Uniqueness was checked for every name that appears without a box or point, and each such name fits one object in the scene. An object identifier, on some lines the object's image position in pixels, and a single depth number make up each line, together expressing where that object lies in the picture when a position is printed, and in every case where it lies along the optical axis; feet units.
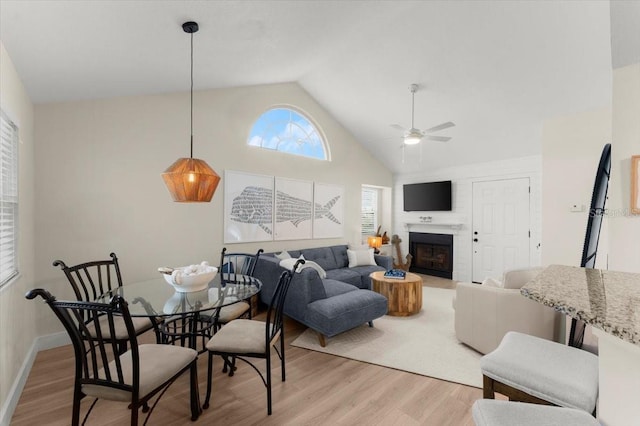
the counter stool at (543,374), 4.03
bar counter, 2.17
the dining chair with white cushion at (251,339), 6.75
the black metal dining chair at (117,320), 7.34
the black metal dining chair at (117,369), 4.78
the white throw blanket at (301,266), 10.68
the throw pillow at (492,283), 9.74
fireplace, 20.67
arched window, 16.06
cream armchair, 8.54
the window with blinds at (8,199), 6.87
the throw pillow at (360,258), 17.60
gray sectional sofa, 9.75
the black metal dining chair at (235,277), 8.93
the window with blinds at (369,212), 23.00
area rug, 8.57
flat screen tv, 20.56
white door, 17.42
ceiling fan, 12.28
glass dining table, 6.45
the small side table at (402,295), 12.67
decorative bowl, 7.50
